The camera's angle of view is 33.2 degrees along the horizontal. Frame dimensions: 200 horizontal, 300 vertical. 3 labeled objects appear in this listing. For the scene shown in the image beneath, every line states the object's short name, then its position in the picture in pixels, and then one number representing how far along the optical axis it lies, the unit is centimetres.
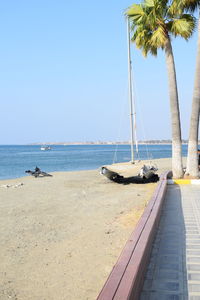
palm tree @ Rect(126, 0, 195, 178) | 1430
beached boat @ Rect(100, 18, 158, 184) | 1633
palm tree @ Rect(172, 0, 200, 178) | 1389
